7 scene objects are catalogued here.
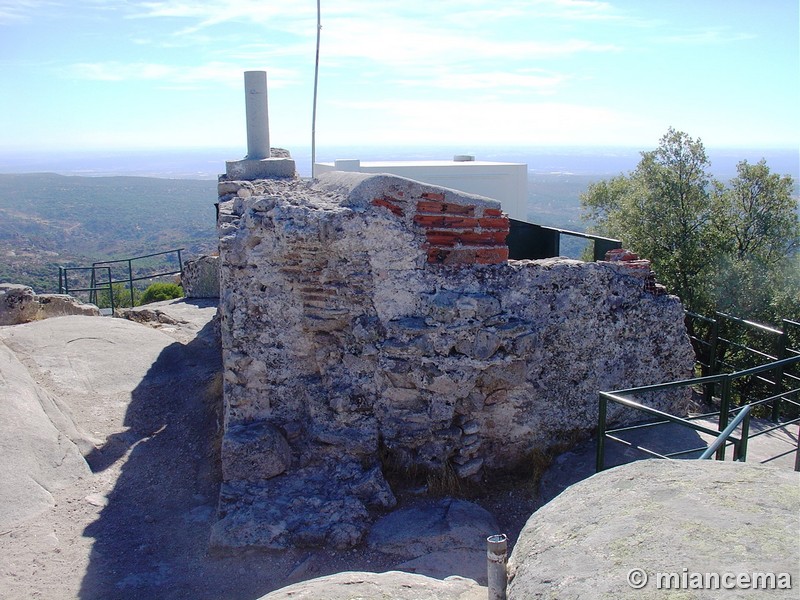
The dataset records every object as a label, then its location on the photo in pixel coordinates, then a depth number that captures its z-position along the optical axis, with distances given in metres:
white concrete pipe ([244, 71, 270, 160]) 10.98
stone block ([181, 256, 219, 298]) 16.21
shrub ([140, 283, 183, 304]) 19.64
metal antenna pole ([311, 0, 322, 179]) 11.04
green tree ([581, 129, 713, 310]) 14.61
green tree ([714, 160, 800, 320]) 13.80
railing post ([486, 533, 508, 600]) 3.41
